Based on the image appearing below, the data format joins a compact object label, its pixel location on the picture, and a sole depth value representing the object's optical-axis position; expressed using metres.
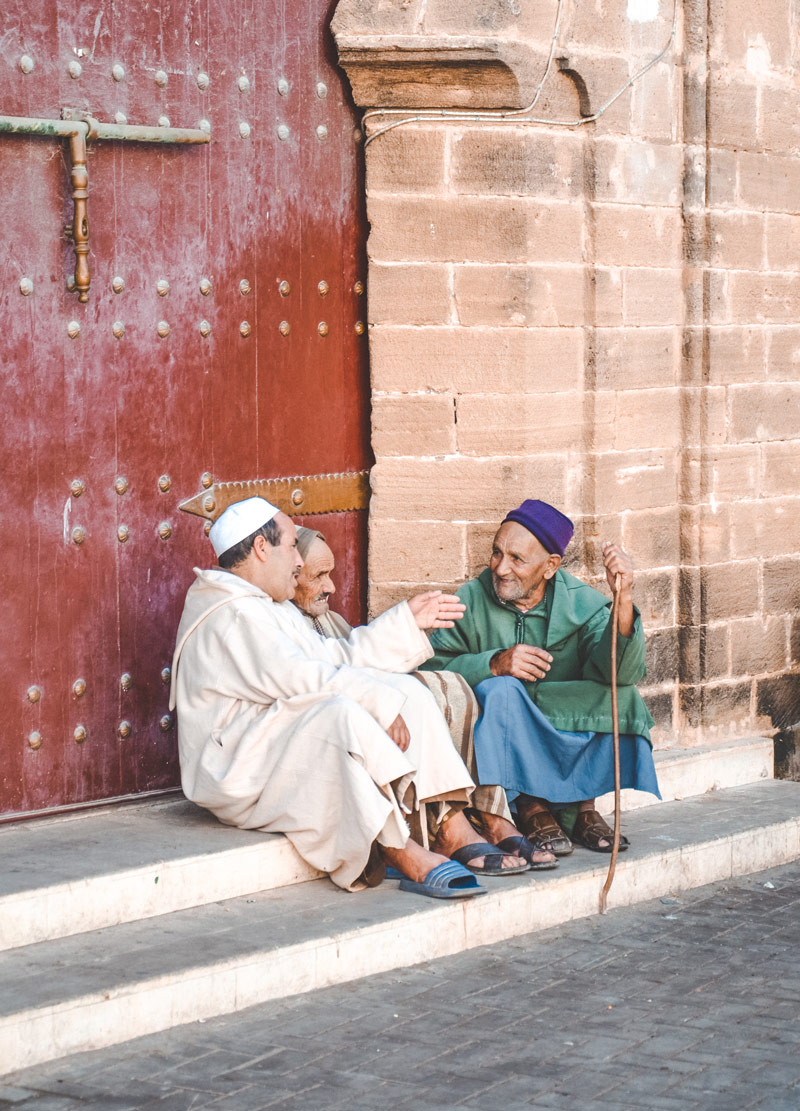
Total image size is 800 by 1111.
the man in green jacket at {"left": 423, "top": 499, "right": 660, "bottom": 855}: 5.77
